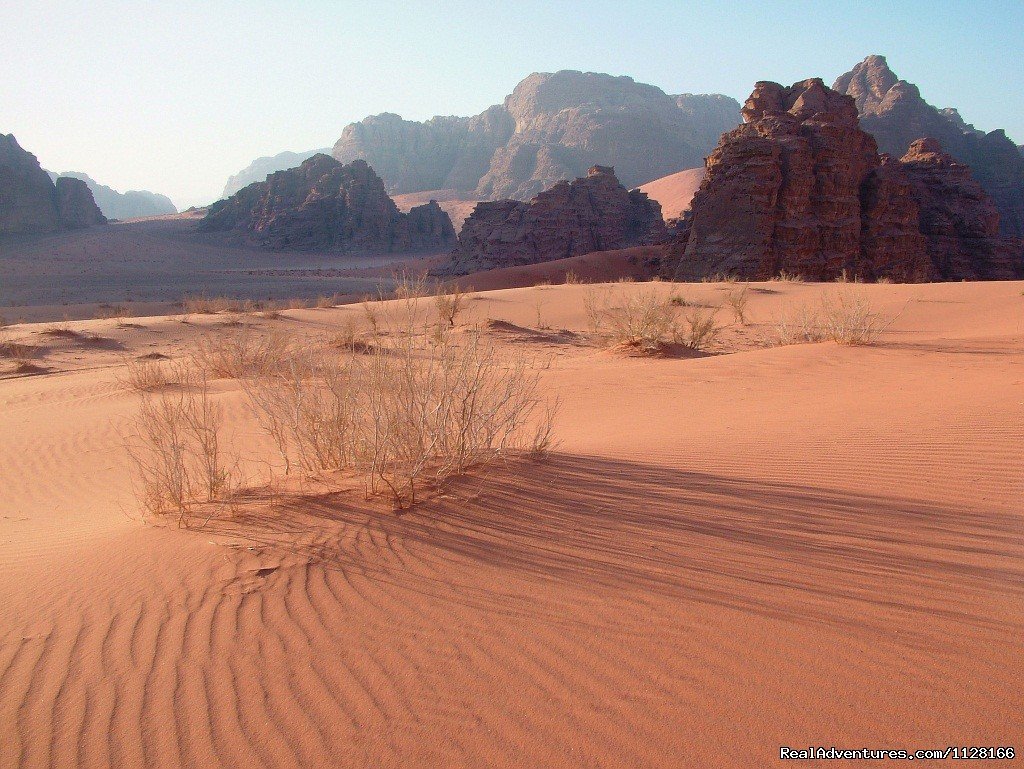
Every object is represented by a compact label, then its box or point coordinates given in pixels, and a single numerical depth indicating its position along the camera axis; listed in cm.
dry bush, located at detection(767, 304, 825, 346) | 1292
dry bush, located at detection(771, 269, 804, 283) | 2385
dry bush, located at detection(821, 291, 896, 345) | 1125
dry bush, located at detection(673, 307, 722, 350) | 1357
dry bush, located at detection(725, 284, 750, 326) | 1717
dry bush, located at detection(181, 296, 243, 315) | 2075
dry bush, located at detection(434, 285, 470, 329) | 1593
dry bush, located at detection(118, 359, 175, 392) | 882
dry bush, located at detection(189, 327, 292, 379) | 999
